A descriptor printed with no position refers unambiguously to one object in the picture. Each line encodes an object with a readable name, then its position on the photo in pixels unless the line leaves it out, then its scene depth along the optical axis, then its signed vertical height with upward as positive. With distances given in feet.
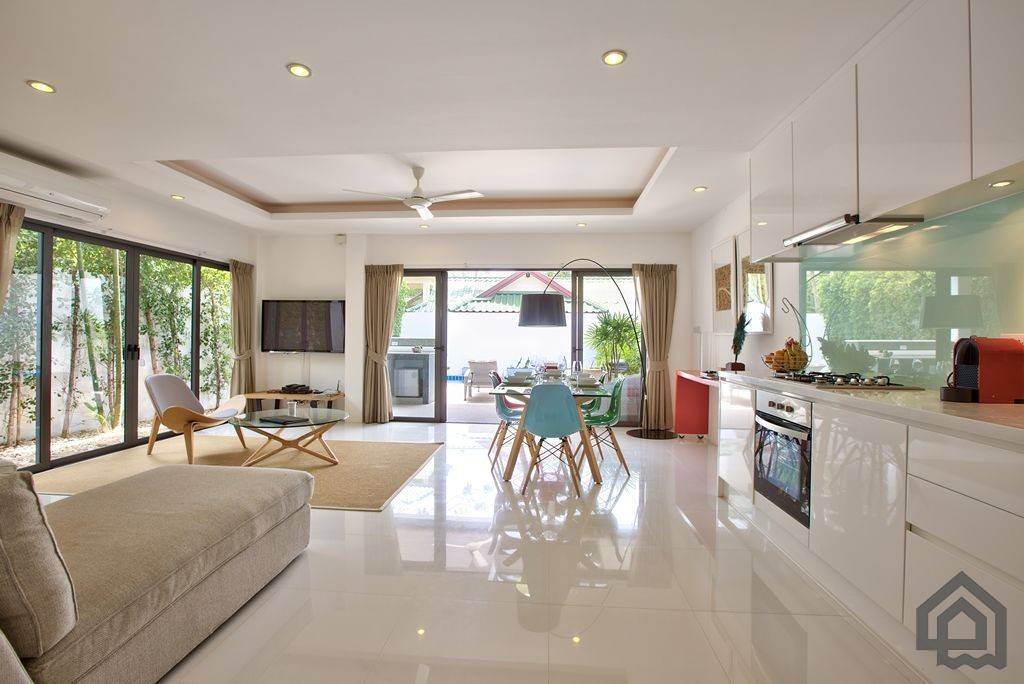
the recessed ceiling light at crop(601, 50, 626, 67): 7.72 +4.51
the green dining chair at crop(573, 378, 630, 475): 14.25 -2.20
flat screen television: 21.88 +0.69
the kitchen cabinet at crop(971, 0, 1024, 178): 5.10 +2.80
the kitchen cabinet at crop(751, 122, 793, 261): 9.75 +3.14
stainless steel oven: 8.01 -1.96
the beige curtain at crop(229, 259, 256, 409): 21.22 +0.62
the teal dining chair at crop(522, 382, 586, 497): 12.43 -1.82
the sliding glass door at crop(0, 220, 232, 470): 13.64 +0.09
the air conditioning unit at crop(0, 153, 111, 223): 11.85 +3.81
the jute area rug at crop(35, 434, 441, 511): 11.93 -3.64
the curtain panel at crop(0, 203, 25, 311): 12.40 +2.56
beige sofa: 4.55 -2.48
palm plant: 21.25 +0.06
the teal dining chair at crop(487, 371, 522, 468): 14.80 -2.25
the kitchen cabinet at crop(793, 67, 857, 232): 7.83 +3.23
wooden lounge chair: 14.60 -2.17
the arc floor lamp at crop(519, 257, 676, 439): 17.22 +1.13
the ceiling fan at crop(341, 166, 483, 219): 14.84 +4.37
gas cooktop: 7.92 -0.65
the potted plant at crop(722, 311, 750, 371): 13.08 +0.18
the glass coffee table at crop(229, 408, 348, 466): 13.74 -2.32
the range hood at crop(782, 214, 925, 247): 7.58 +1.89
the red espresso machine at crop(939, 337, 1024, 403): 5.79 -0.35
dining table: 12.79 -1.69
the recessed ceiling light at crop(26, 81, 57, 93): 8.77 +4.57
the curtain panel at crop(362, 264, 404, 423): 21.62 +0.38
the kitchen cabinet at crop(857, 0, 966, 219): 5.82 +3.06
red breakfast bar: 18.47 -2.41
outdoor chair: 28.99 -1.88
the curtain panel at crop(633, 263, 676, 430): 20.43 +0.73
